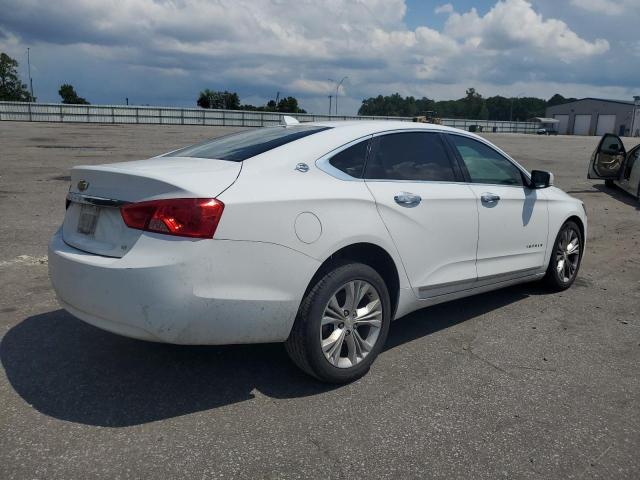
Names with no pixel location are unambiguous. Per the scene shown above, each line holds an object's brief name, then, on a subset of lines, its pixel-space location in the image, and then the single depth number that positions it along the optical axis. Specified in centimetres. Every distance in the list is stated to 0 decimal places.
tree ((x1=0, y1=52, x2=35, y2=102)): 9438
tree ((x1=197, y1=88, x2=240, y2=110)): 10012
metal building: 9119
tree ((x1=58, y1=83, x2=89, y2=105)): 9209
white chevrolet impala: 305
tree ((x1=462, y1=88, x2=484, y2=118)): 13300
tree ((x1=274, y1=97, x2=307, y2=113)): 8879
